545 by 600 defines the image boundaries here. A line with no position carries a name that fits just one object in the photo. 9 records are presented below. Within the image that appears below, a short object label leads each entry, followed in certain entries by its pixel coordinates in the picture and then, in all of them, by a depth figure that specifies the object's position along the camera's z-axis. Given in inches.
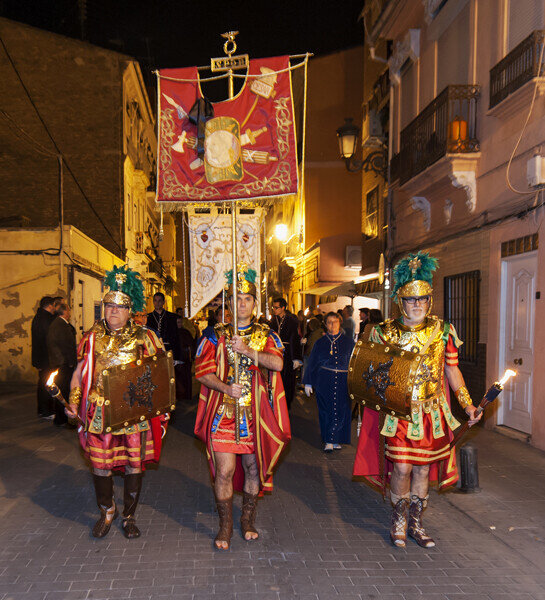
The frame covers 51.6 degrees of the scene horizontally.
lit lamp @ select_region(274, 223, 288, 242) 1039.6
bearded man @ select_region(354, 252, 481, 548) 176.4
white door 326.0
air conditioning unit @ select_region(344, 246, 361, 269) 873.5
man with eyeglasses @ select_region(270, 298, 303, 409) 419.5
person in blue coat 308.0
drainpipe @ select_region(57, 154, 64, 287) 622.8
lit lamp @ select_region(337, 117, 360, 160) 467.8
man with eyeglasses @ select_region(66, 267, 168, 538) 178.9
